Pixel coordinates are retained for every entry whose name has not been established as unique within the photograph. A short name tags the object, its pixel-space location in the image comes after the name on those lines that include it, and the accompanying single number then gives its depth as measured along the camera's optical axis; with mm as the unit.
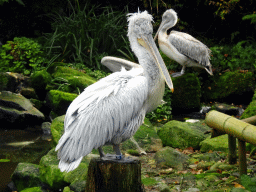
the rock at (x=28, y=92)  17359
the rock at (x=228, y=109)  17875
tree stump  6660
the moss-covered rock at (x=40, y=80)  17464
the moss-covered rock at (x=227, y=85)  19578
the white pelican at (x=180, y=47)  18187
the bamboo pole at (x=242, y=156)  7910
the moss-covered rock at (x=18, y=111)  15617
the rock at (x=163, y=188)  8316
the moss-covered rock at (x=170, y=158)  9992
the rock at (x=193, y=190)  8343
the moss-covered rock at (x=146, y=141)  11508
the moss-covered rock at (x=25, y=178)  10085
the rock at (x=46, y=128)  15187
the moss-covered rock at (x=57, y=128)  11071
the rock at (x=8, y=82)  16969
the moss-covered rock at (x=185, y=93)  18437
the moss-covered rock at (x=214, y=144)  10602
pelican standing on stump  6508
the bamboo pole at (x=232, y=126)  7246
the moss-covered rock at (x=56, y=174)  9320
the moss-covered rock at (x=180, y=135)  11511
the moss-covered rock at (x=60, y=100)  15414
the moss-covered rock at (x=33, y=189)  8812
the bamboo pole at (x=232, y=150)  8789
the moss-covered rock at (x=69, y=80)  16656
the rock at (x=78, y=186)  8712
